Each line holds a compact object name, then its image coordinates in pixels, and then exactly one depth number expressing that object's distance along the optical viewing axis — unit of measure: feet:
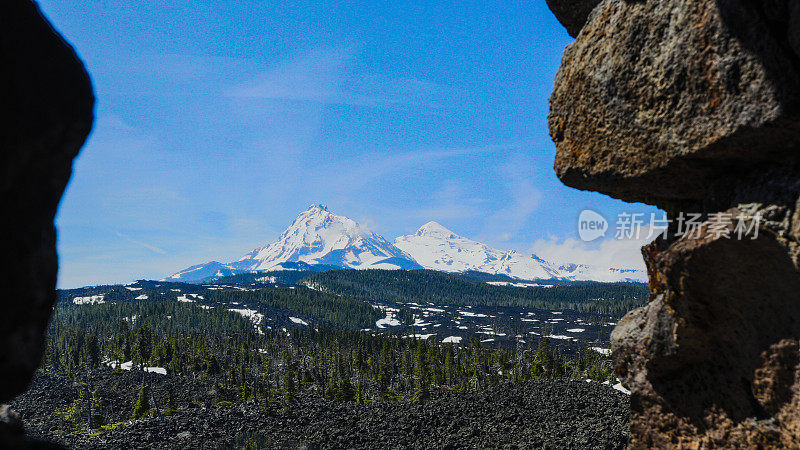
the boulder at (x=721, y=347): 20.20
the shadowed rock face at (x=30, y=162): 14.25
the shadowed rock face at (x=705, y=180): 20.22
